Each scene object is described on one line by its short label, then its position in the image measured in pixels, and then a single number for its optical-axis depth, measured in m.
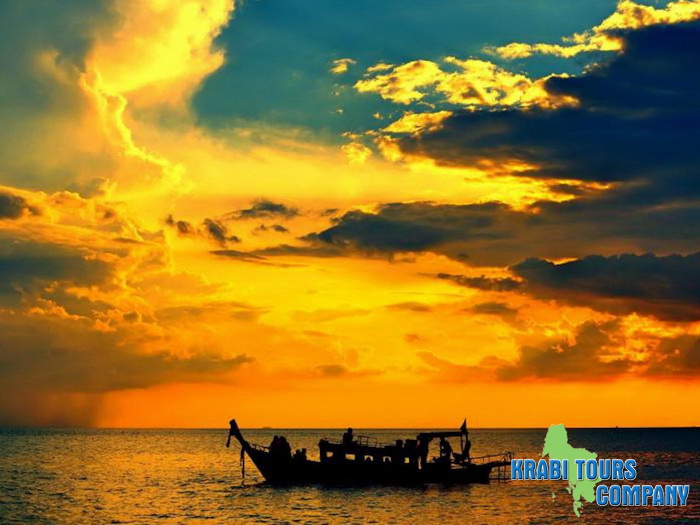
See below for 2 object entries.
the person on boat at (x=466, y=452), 85.88
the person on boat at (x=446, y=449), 83.96
